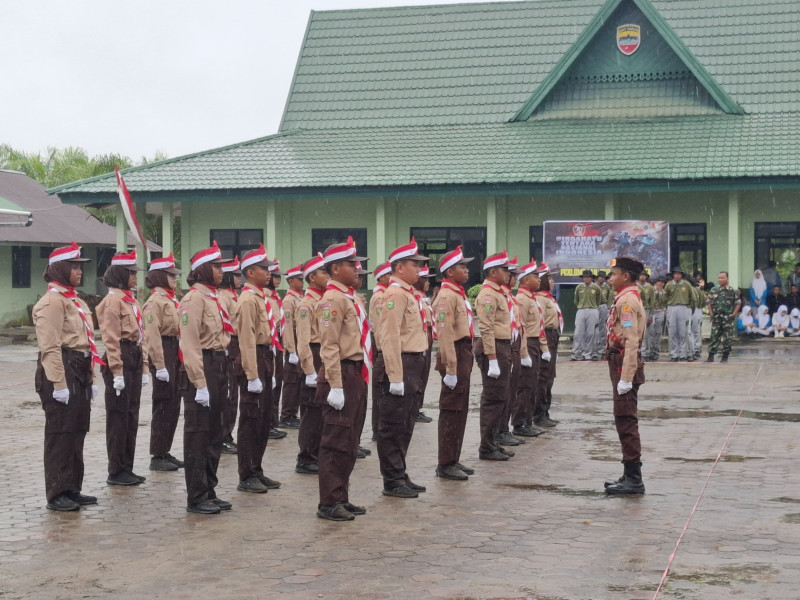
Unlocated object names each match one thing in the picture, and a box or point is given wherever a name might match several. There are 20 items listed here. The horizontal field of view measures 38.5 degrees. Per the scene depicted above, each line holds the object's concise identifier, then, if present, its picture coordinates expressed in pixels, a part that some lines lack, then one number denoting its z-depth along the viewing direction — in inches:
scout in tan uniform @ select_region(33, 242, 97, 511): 352.8
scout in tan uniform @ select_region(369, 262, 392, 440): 446.7
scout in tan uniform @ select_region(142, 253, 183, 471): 430.3
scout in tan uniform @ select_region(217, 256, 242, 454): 405.7
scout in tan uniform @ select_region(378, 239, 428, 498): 370.3
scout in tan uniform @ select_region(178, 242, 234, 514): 347.3
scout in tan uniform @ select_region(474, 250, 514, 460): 440.5
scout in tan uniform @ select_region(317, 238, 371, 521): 339.0
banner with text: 979.9
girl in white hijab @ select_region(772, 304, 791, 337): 1009.5
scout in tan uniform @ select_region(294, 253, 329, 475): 418.3
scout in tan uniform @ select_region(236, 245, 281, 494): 382.6
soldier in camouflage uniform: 861.8
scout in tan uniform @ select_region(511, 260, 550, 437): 505.7
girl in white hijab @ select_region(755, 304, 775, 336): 1015.6
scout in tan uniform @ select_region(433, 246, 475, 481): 403.5
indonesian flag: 869.3
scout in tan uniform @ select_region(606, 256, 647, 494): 374.9
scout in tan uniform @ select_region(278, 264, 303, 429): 507.8
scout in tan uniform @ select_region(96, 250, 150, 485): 398.6
